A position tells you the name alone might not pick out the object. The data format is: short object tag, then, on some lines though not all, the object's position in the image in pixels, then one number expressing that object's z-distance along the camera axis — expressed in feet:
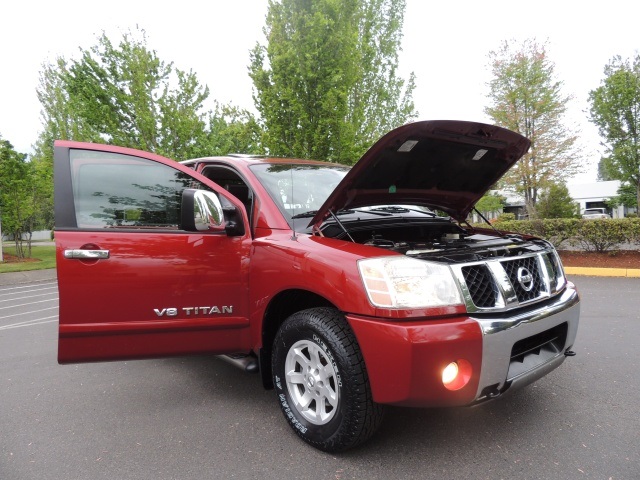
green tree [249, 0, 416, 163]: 27.66
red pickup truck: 6.61
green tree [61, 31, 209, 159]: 39.34
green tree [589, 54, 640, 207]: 46.83
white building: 126.82
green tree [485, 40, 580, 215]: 47.96
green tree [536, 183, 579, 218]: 74.59
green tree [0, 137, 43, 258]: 56.18
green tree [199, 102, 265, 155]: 30.35
